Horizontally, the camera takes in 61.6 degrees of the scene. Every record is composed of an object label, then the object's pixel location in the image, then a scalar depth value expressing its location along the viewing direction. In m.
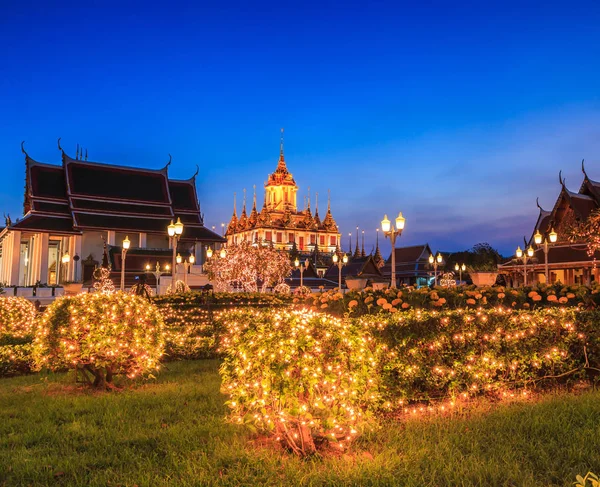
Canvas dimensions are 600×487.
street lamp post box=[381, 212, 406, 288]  16.00
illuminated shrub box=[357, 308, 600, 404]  6.05
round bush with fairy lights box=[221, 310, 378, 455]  4.34
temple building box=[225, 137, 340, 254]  99.81
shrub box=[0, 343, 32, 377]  9.15
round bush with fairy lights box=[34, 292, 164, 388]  6.89
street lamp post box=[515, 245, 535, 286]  29.14
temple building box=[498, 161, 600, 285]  29.14
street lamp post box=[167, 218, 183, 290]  17.97
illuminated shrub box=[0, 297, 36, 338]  12.55
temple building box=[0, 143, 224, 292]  38.66
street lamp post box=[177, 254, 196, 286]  32.96
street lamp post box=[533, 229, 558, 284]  20.89
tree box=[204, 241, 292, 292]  31.02
